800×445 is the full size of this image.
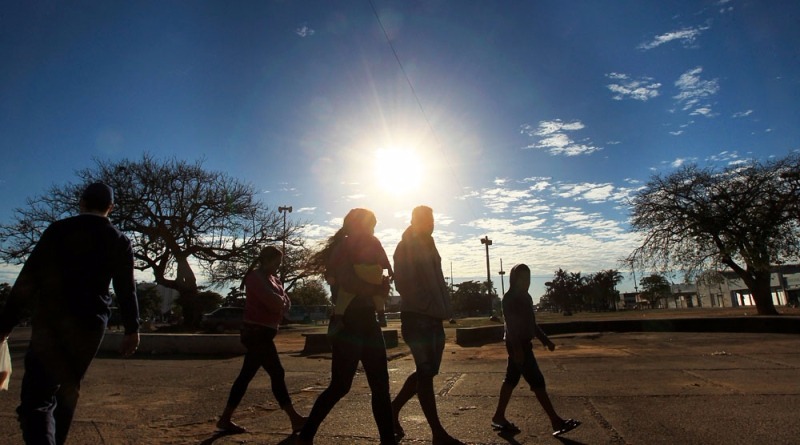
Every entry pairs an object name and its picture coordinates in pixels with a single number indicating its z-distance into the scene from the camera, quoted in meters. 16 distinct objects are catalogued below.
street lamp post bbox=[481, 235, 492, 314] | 39.66
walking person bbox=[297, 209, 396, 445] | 2.93
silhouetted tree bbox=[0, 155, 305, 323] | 22.80
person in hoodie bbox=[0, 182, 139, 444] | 2.27
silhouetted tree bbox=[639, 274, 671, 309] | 83.38
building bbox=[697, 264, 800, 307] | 65.50
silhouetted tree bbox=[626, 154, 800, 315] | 23.03
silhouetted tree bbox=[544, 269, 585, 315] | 94.60
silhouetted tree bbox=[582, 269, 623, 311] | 90.38
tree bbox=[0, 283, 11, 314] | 68.09
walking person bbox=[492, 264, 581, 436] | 3.70
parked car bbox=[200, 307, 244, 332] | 25.00
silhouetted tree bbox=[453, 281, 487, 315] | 94.38
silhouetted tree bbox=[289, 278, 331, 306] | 73.88
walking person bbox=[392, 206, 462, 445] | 3.36
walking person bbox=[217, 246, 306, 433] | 3.90
